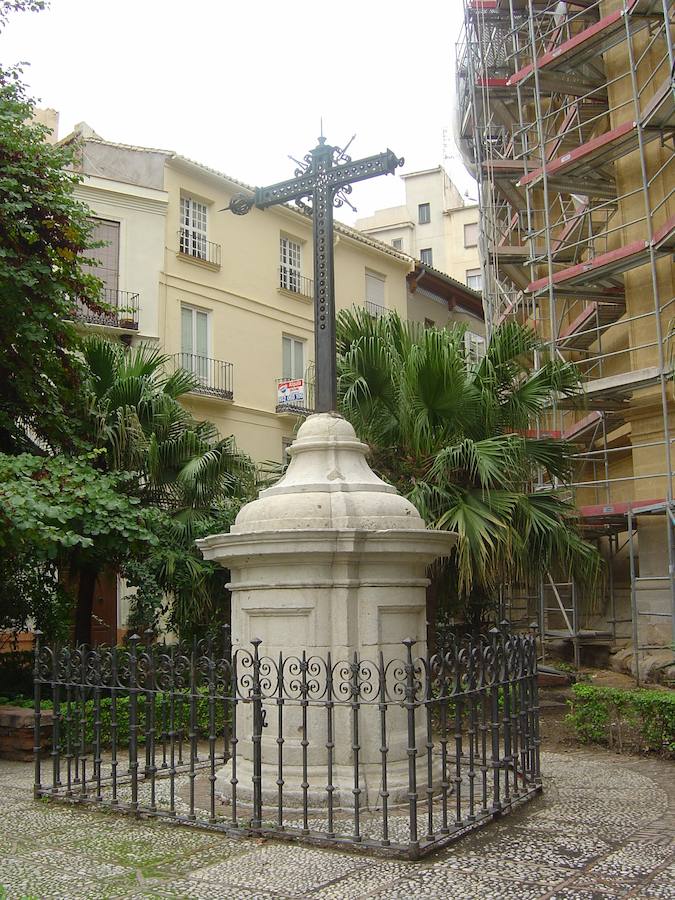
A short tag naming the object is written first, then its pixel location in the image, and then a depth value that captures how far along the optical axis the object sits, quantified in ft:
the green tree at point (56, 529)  30.91
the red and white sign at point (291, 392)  80.24
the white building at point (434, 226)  149.59
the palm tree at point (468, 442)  34.19
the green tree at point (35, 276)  38.19
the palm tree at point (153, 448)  40.40
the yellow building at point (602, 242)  49.65
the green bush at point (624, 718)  30.22
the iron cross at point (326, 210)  24.04
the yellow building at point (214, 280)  71.87
